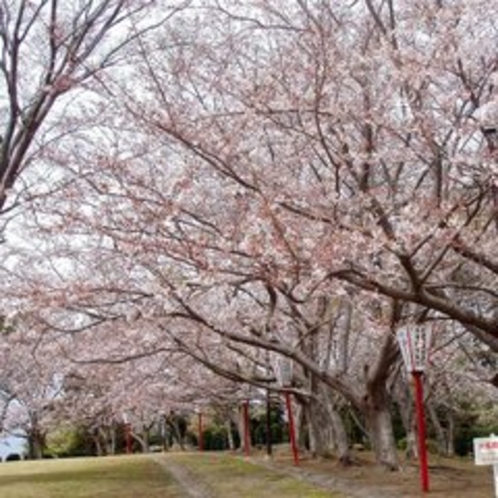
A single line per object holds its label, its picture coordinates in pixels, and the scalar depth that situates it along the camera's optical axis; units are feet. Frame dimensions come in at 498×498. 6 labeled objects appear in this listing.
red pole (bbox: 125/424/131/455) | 130.00
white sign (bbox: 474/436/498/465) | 25.93
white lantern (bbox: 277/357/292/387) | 58.90
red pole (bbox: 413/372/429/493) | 37.17
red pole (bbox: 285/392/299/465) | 62.63
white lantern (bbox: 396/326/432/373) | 37.29
